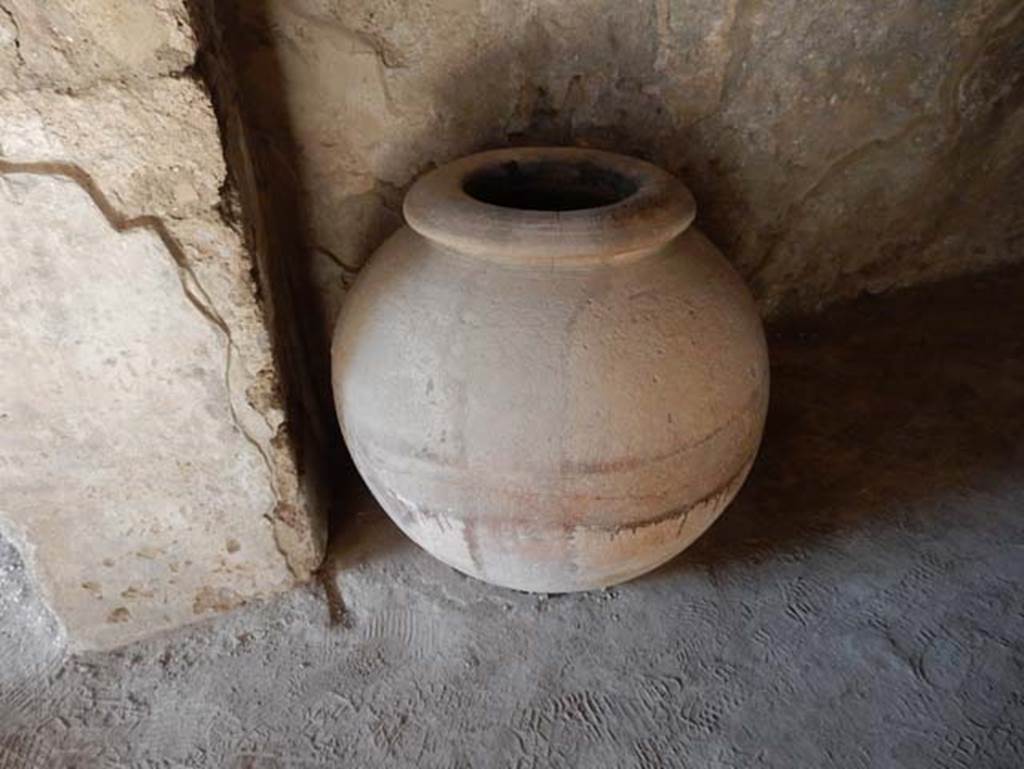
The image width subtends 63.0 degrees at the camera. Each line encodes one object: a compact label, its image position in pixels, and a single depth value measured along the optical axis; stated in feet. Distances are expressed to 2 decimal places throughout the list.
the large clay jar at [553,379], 3.74
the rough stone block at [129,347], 3.43
